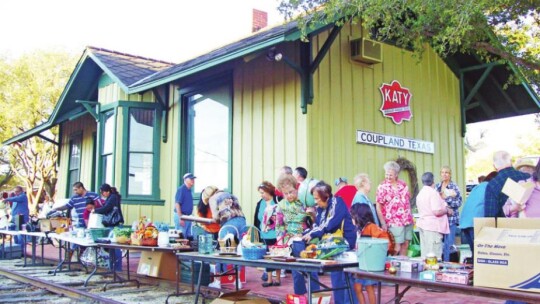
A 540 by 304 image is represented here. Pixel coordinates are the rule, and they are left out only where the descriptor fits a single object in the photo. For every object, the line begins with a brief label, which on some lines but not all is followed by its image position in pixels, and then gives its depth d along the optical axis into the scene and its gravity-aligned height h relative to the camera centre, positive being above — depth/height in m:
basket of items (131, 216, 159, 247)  7.01 -0.28
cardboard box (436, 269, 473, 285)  3.42 -0.38
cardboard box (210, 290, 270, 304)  5.28 -0.81
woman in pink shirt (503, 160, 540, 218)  4.70 +0.06
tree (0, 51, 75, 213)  22.69 +4.54
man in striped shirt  9.56 +0.23
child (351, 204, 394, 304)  5.11 -0.14
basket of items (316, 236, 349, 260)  4.60 -0.28
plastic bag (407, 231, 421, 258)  5.70 -0.39
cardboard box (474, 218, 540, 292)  3.12 -0.24
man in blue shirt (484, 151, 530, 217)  4.69 +0.19
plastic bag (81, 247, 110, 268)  9.16 -0.72
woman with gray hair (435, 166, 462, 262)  7.83 +0.23
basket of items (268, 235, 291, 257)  5.04 -0.33
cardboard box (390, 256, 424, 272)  3.94 -0.35
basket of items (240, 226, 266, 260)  5.05 -0.32
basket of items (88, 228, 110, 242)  7.86 -0.27
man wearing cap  9.16 +0.16
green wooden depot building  8.84 +1.85
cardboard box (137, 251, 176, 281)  7.58 -0.69
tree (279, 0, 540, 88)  6.81 +2.53
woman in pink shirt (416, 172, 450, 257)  6.81 -0.07
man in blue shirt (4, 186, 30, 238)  12.81 +0.22
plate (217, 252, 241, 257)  5.54 -0.40
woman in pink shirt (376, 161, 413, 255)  6.79 +0.07
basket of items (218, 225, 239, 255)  5.74 -0.33
